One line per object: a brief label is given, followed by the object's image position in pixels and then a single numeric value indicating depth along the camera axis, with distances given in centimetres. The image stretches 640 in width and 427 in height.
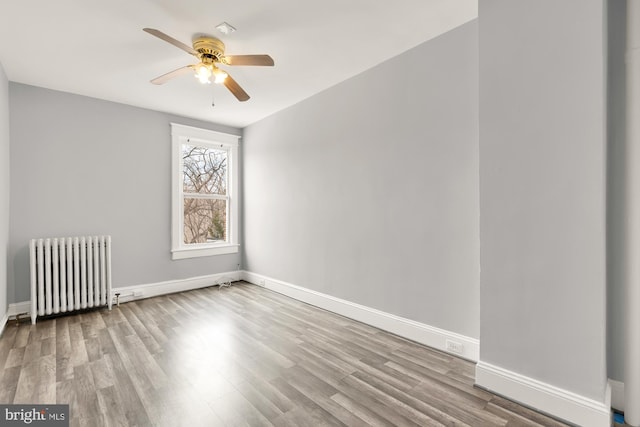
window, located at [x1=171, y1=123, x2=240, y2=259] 455
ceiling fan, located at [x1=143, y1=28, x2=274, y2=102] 236
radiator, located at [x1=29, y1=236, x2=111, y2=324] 331
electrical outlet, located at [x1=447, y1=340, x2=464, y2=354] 241
